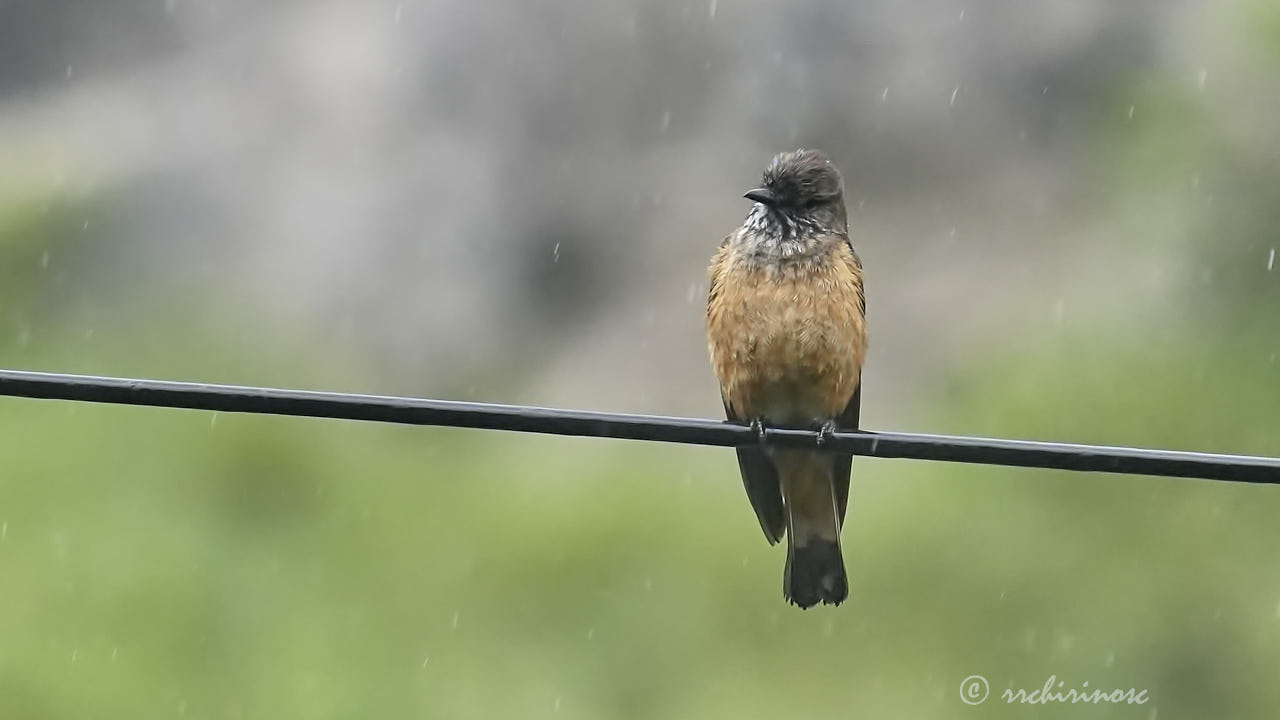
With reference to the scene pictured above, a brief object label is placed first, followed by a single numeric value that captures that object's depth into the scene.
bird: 10.66
